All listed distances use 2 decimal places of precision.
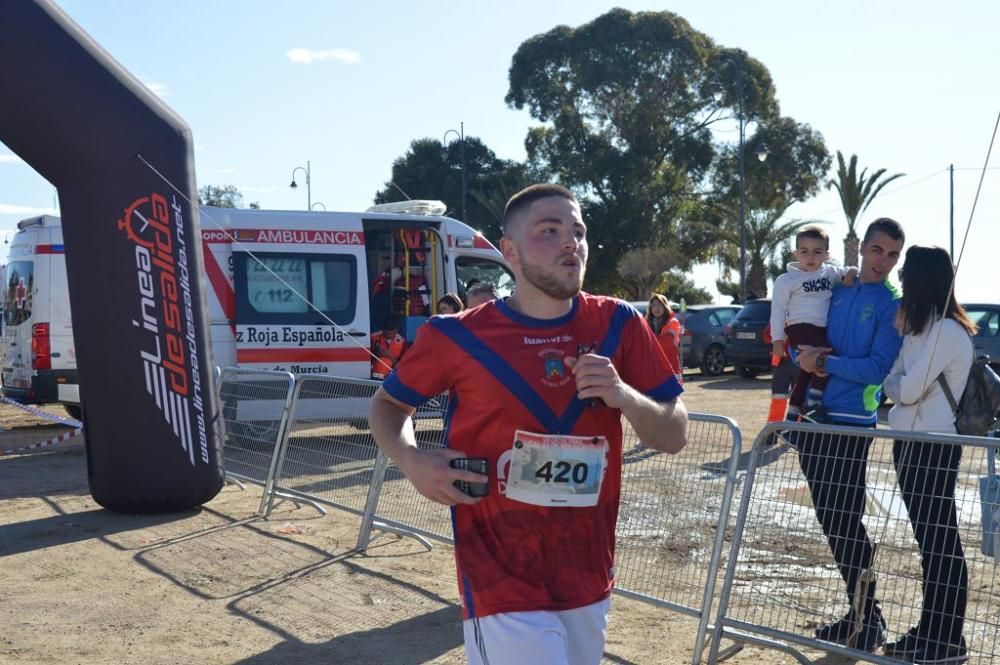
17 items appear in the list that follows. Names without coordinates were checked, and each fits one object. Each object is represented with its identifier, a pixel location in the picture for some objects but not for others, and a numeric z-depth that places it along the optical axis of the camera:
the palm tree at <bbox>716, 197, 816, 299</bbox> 44.28
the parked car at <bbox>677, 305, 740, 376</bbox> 24.83
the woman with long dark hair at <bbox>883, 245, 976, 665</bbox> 4.55
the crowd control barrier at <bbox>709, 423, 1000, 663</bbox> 4.55
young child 5.38
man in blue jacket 4.84
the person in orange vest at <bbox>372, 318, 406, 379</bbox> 13.27
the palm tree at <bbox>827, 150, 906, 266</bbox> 40.88
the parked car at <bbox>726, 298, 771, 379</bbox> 22.23
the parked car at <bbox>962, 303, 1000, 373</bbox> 17.05
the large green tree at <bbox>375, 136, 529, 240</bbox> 55.28
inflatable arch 7.72
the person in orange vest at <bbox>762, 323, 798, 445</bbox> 11.80
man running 2.97
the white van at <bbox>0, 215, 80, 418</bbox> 13.42
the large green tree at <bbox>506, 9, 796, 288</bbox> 48.81
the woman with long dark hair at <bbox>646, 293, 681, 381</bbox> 12.99
